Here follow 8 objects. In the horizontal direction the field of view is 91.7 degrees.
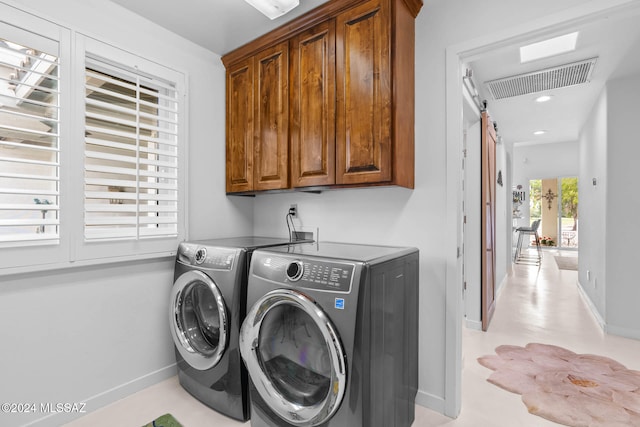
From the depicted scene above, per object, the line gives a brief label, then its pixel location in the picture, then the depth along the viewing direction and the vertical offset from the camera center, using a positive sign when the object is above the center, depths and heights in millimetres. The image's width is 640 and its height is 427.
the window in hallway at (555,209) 8766 +60
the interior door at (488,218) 3141 -82
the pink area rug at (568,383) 1855 -1216
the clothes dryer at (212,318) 1776 -676
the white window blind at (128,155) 1924 +387
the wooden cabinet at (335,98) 1726 +714
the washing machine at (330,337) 1293 -594
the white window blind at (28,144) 1595 +356
